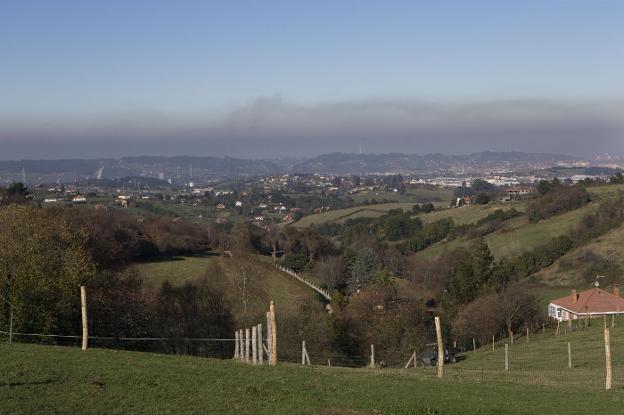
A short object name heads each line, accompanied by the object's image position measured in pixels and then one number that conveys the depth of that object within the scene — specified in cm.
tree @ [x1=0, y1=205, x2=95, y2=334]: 2389
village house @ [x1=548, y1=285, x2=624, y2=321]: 5644
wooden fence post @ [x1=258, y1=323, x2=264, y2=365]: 1969
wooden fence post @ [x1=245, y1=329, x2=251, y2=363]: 2030
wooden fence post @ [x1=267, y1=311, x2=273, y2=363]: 1863
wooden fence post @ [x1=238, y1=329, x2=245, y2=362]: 2114
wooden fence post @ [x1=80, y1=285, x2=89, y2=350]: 1830
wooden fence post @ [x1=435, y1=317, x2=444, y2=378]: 1750
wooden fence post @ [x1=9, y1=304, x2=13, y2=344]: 2198
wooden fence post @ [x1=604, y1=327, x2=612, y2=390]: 1633
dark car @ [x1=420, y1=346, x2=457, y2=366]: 3619
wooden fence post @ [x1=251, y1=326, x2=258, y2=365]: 1961
